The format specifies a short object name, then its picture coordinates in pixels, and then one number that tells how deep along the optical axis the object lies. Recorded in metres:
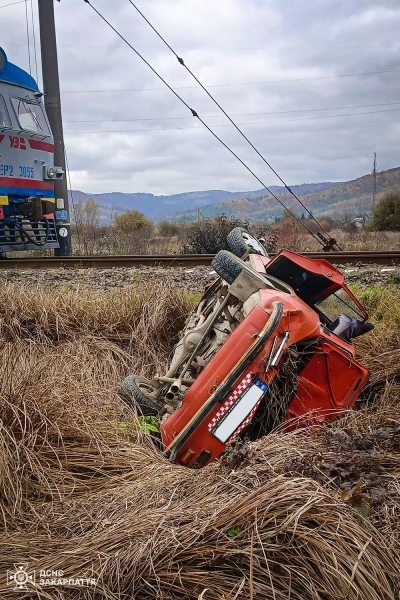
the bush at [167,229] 23.93
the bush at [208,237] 14.02
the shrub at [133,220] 24.61
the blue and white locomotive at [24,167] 11.77
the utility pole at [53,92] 14.34
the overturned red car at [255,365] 3.17
